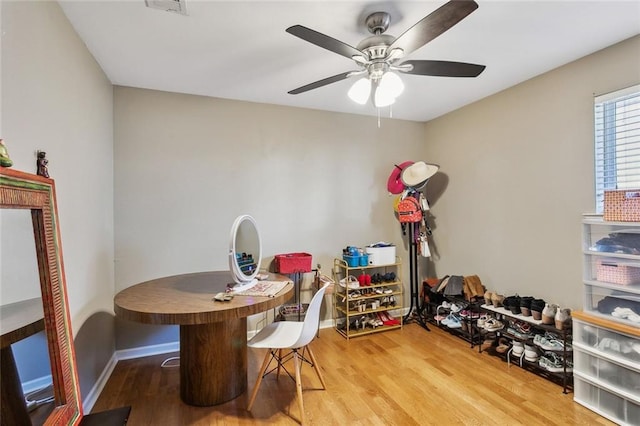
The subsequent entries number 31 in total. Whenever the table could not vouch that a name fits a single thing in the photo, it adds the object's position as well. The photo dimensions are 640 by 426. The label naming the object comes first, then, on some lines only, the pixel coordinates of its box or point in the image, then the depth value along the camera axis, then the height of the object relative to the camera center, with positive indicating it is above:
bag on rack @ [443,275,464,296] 3.12 -1.02
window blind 2.04 +0.29
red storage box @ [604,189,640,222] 1.80 -0.15
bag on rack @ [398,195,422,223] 3.29 -0.19
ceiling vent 1.59 +1.10
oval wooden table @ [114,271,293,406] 1.69 -0.86
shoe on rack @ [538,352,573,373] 2.22 -1.37
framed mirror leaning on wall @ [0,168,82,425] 1.06 -0.33
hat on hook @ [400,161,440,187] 3.28 +0.21
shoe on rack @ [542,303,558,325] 2.31 -1.01
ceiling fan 1.45 +0.77
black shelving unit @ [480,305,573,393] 2.18 -1.27
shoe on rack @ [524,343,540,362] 2.40 -1.36
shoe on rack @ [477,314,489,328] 2.78 -1.24
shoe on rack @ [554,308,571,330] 2.21 -1.01
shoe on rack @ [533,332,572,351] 2.26 -1.22
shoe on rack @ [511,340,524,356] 2.48 -1.35
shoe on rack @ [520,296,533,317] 2.51 -1.01
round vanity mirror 2.03 -0.36
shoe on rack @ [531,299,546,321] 2.41 -1.00
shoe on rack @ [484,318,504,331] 2.70 -1.25
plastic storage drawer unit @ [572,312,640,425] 1.77 -1.18
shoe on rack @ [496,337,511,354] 2.62 -1.41
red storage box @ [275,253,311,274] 2.97 -0.64
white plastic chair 1.88 -0.92
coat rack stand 3.55 -1.10
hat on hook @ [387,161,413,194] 3.46 +0.16
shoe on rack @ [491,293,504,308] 2.78 -1.05
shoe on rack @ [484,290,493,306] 2.85 -1.05
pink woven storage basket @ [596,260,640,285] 1.85 -0.58
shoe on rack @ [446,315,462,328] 3.09 -1.38
